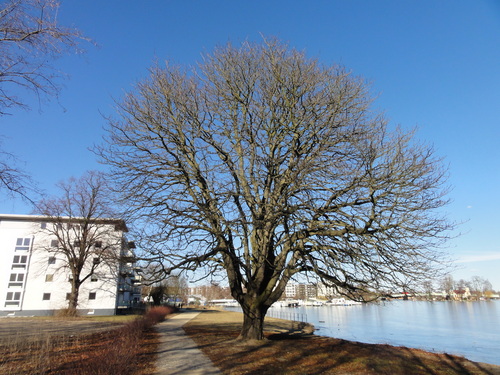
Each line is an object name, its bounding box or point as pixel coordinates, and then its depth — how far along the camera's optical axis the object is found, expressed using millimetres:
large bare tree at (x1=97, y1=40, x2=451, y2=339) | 9953
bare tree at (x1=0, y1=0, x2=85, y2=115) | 5469
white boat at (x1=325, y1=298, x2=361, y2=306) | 102756
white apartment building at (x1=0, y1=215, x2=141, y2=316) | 39906
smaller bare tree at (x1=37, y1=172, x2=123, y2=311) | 32312
